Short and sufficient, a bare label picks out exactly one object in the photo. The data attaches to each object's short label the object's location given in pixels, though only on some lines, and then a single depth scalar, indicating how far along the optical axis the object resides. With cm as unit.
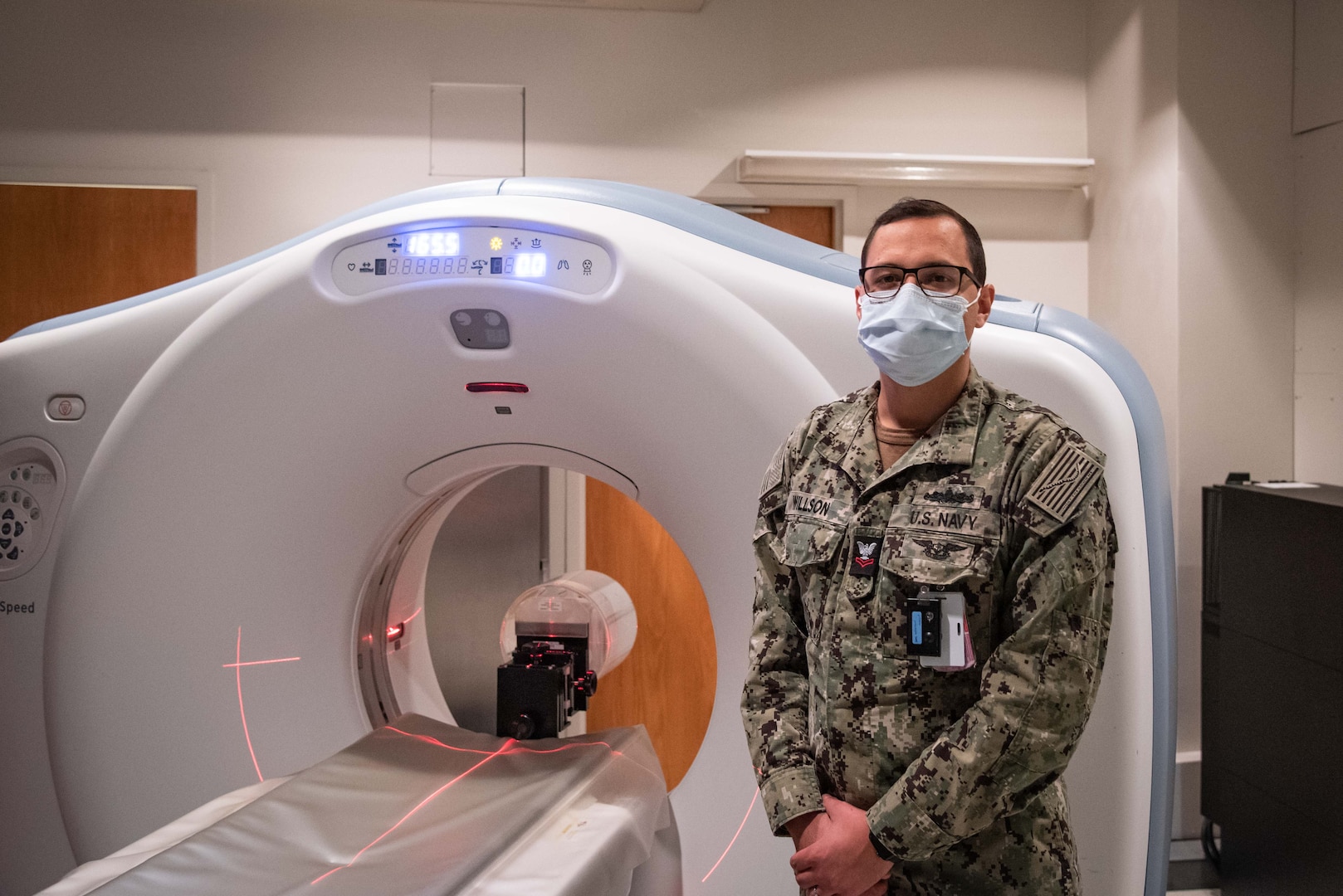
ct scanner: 130
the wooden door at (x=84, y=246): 274
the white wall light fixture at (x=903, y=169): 273
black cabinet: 200
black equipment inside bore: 165
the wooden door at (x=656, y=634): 293
